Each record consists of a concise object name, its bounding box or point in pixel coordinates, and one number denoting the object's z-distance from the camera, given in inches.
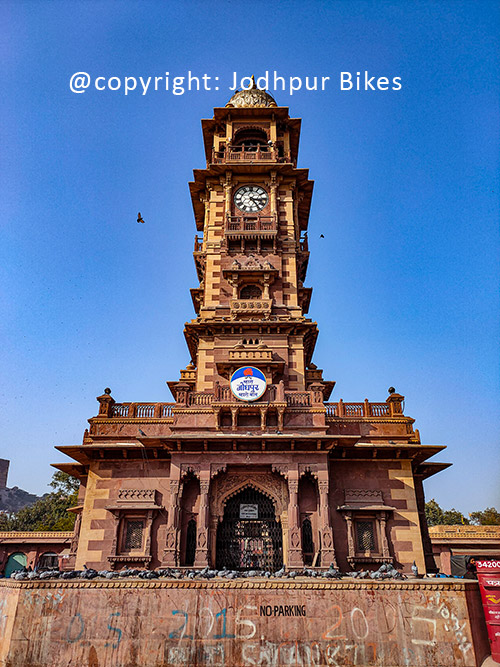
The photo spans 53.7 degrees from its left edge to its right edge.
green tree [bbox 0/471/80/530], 2283.5
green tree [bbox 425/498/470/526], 2380.7
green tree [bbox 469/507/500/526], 2257.5
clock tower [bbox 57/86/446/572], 768.9
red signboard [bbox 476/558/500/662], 458.9
